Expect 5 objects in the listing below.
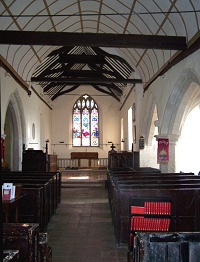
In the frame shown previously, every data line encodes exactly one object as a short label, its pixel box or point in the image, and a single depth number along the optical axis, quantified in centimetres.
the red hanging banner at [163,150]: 640
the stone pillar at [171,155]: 643
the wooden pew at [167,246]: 154
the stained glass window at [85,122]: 1534
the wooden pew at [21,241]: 169
